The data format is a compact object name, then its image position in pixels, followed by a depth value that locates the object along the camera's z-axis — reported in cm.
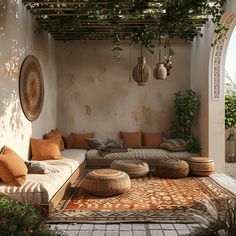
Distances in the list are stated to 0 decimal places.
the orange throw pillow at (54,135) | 755
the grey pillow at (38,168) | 525
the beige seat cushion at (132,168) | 660
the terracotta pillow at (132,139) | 851
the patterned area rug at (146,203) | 438
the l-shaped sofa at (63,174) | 437
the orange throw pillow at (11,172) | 459
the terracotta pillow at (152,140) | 853
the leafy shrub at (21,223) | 262
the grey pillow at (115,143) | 815
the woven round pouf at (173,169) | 673
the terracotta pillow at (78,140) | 852
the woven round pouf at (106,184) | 534
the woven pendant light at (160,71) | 784
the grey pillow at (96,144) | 810
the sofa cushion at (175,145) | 790
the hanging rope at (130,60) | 896
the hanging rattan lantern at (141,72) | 779
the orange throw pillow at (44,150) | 641
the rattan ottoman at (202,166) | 695
